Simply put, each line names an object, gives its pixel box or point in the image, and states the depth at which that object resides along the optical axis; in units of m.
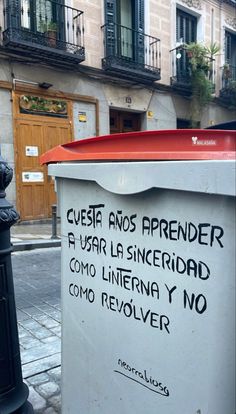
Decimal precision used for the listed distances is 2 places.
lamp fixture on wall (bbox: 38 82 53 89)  9.90
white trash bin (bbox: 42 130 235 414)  1.28
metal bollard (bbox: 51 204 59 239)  7.74
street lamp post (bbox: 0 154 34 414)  2.00
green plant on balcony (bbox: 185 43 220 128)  13.08
